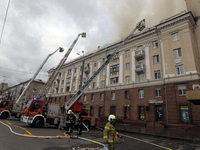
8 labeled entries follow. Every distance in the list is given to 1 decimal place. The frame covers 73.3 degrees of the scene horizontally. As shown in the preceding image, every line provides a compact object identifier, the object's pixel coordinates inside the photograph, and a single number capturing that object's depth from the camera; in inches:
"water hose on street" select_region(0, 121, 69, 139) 325.4
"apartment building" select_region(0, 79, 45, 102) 2645.7
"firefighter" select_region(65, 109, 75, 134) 396.5
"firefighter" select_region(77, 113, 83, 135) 404.8
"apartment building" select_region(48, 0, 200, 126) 764.8
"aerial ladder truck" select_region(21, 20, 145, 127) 509.0
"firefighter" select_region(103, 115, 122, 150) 184.7
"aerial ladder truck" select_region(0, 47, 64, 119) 762.8
